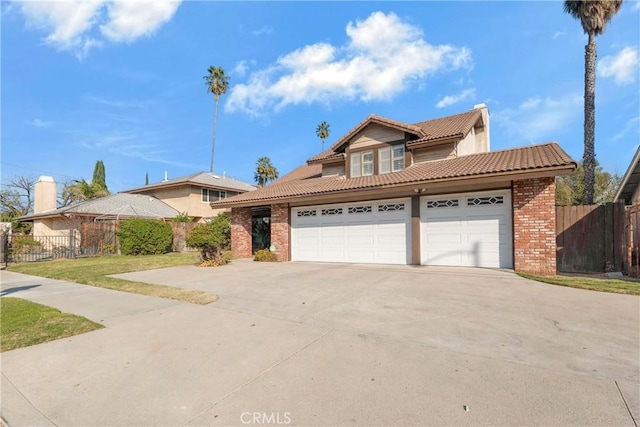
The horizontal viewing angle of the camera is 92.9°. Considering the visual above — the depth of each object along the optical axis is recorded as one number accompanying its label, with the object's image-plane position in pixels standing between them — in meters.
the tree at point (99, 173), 45.22
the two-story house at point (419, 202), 9.07
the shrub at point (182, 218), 22.23
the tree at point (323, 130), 44.57
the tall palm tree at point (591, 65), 14.16
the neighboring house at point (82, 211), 20.33
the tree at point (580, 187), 24.16
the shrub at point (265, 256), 14.04
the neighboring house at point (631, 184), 11.26
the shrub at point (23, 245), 16.40
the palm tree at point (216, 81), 34.28
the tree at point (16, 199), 35.61
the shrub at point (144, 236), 18.28
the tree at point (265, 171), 40.47
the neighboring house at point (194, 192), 25.72
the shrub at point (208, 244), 12.66
